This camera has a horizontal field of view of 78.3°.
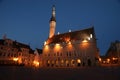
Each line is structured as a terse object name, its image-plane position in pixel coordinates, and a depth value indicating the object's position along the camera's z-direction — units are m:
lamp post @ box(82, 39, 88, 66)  24.99
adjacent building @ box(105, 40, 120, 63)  37.37
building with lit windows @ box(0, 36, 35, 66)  26.42
